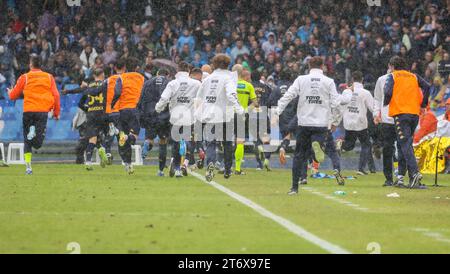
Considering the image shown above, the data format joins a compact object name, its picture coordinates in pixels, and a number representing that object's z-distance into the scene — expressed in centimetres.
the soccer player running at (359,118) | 2641
